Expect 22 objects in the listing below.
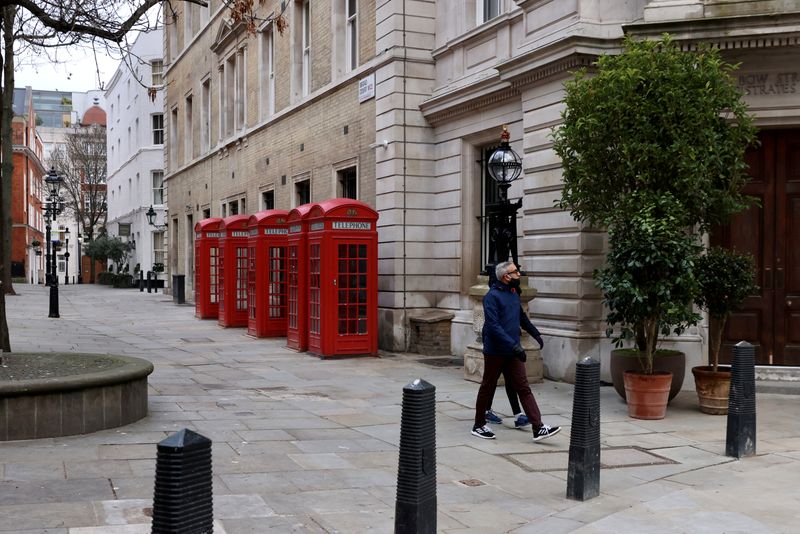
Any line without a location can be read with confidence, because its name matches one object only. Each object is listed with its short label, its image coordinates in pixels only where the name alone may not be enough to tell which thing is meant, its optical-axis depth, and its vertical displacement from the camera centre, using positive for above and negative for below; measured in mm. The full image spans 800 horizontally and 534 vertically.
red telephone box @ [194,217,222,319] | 24750 -259
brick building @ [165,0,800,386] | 11578 +2499
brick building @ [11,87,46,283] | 70625 +5794
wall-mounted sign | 17391 +3477
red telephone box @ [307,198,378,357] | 15148 -305
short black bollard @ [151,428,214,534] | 3441 -906
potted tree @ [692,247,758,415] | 9844 -444
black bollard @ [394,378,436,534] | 4957 -1169
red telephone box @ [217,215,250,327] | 22094 -313
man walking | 8461 -799
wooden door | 11812 +188
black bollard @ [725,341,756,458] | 7754 -1304
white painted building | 49281 +6187
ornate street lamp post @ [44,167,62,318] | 23781 +2333
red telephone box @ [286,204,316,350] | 16266 -418
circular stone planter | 7848 -1291
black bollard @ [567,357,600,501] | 6348 -1298
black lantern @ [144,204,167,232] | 44178 +2268
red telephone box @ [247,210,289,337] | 19328 -364
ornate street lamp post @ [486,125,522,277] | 12039 +754
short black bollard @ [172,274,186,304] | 31670 -1021
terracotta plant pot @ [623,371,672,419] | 9570 -1492
